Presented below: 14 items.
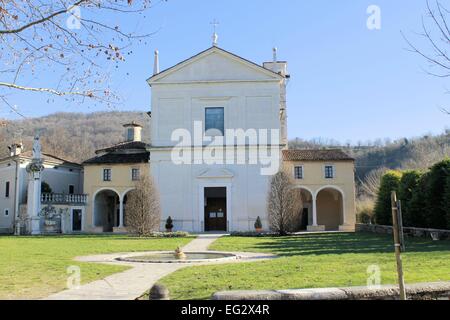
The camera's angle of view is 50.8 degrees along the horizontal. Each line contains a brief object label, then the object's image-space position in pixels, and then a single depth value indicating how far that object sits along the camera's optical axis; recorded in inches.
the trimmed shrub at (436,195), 900.0
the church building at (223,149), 1518.2
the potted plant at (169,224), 1400.2
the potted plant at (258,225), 1406.3
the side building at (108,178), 1646.2
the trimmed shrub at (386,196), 1214.6
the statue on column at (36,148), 1524.0
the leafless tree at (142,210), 1197.1
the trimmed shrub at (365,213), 1495.1
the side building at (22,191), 1590.8
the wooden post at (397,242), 249.9
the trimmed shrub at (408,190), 1024.2
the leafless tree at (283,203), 1212.5
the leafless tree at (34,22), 337.2
